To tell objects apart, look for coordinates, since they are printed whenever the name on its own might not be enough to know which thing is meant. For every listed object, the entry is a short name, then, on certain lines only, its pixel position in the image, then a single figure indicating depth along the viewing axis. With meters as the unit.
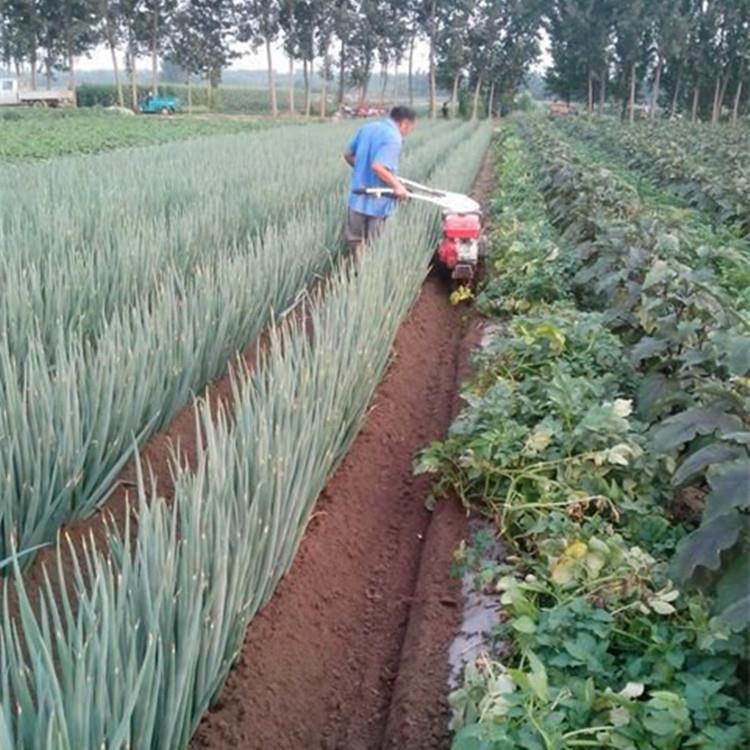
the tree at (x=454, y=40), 41.56
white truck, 39.50
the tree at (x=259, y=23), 39.03
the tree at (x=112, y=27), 35.94
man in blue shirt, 5.76
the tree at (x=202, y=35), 40.91
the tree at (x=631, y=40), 37.12
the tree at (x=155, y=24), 37.88
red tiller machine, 6.10
